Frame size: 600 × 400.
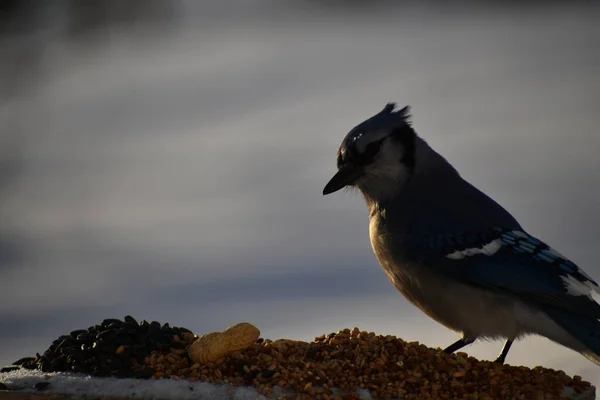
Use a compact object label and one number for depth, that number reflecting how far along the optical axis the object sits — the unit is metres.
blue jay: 6.04
